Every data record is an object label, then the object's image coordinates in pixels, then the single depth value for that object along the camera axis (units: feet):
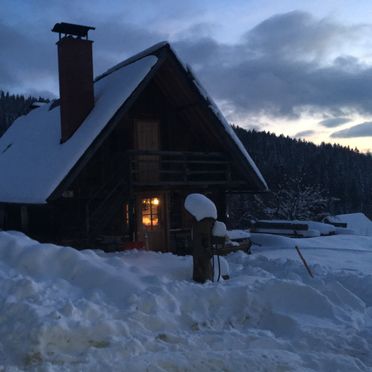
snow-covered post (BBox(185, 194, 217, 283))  28.58
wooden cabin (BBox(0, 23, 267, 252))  40.78
